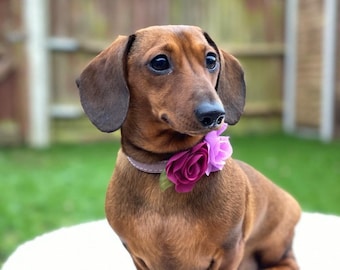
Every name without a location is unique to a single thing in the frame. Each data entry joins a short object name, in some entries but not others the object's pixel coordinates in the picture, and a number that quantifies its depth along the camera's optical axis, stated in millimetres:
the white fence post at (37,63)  4504
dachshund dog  1124
